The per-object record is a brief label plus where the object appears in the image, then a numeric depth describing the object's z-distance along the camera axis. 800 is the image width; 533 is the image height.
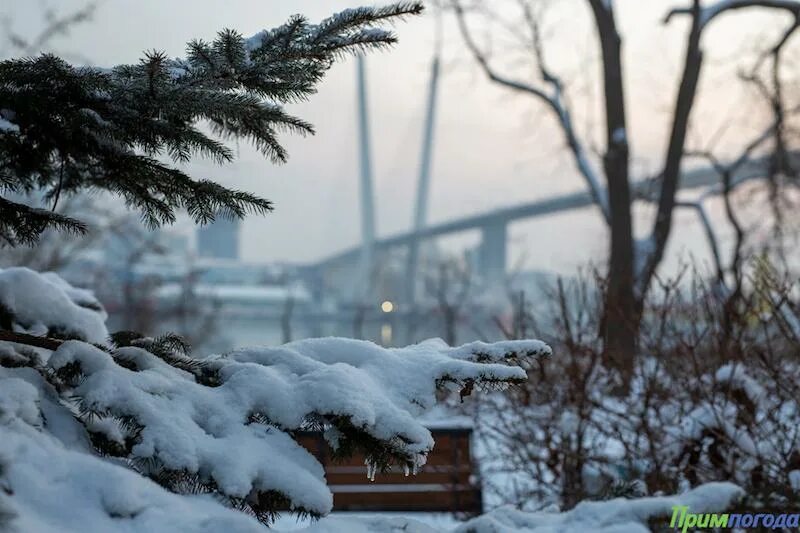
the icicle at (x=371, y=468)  2.22
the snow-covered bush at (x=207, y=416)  1.96
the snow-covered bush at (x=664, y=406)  4.58
